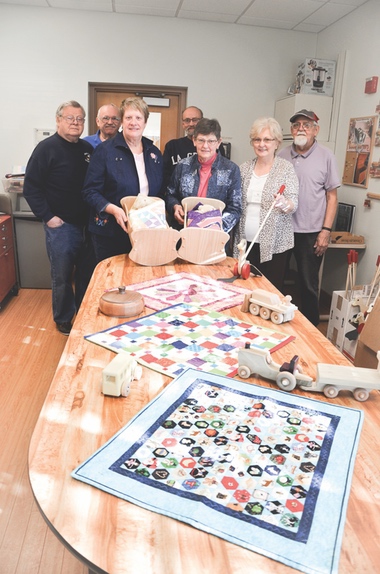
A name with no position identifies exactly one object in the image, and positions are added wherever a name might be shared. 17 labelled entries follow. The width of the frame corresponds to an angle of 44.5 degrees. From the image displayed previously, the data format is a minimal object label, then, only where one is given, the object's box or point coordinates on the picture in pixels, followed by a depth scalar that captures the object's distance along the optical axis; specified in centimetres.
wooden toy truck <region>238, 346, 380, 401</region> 113
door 477
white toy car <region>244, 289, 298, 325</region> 157
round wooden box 156
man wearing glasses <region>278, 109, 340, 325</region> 313
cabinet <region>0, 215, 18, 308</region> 381
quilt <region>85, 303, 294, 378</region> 127
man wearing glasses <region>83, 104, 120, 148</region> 329
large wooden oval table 68
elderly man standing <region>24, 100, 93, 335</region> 290
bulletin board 374
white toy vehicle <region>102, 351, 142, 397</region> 108
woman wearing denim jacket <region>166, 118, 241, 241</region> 251
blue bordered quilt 73
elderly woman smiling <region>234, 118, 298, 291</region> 254
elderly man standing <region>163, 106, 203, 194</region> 320
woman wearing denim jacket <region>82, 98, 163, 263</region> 243
